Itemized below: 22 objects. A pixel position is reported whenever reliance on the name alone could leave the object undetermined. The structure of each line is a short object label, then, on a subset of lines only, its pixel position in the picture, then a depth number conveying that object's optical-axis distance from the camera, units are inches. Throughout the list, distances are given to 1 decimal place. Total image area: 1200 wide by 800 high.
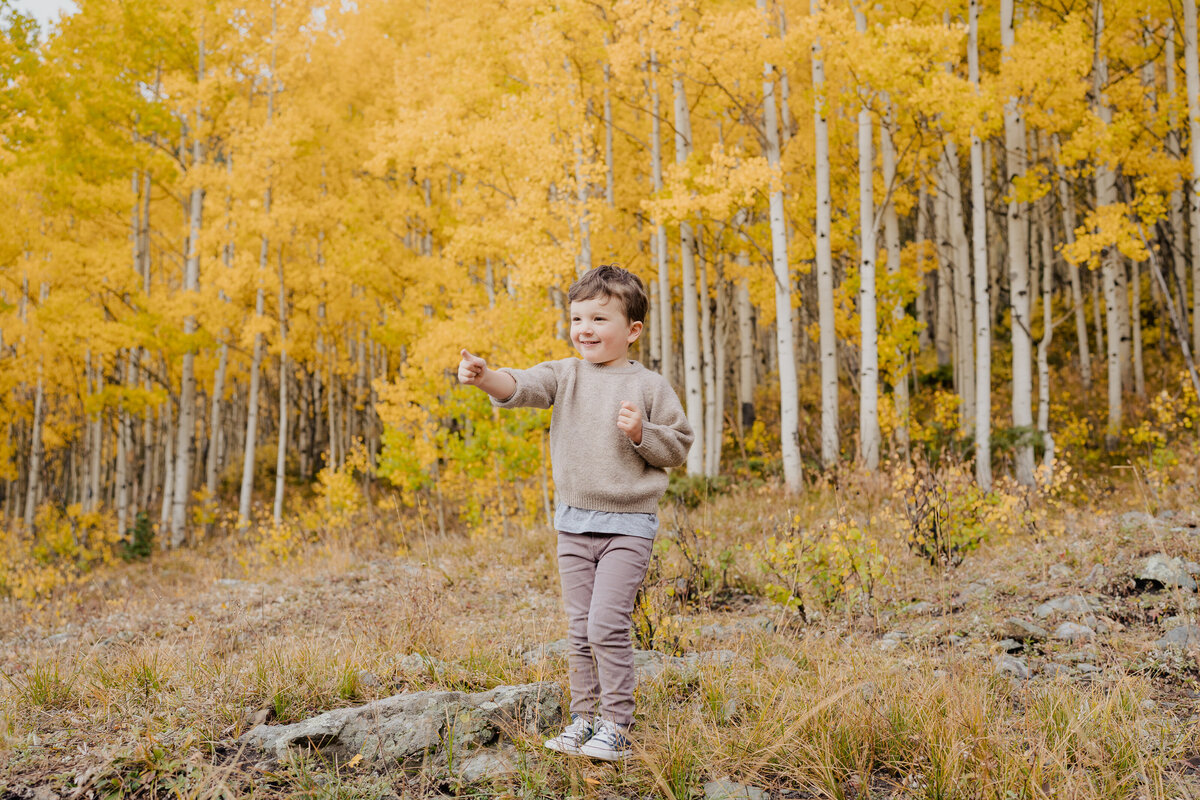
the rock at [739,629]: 141.9
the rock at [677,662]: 114.0
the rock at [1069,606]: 149.2
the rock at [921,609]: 161.0
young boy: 89.3
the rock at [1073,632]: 133.6
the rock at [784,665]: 111.6
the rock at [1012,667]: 117.7
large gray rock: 89.6
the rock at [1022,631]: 138.3
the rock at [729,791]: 79.4
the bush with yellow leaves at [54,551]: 328.8
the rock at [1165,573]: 152.6
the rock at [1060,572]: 173.4
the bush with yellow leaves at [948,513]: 186.1
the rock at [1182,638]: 126.3
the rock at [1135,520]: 201.3
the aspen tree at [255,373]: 479.8
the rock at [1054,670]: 118.4
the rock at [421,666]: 116.9
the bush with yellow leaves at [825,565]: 150.4
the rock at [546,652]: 124.1
